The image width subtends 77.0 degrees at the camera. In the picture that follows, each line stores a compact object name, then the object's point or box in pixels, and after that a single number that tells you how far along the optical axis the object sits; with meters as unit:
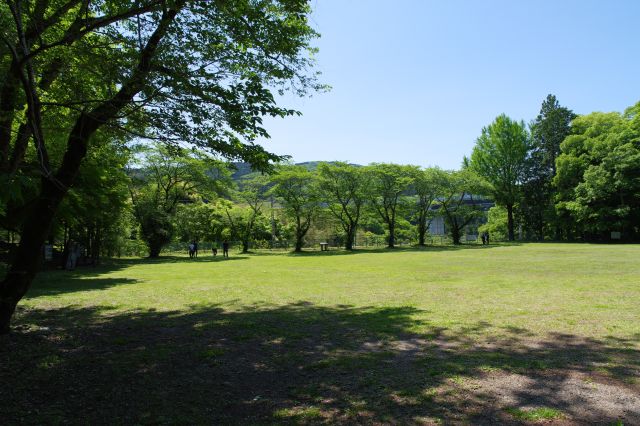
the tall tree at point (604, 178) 39.34
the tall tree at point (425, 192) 42.66
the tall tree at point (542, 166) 52.47
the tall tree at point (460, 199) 43.84
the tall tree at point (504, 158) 51.38
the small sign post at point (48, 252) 19.55
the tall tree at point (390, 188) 41.16
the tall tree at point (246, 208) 40.72
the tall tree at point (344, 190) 39.38
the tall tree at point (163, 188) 31.73
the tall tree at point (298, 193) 38.19
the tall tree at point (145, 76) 5.70
